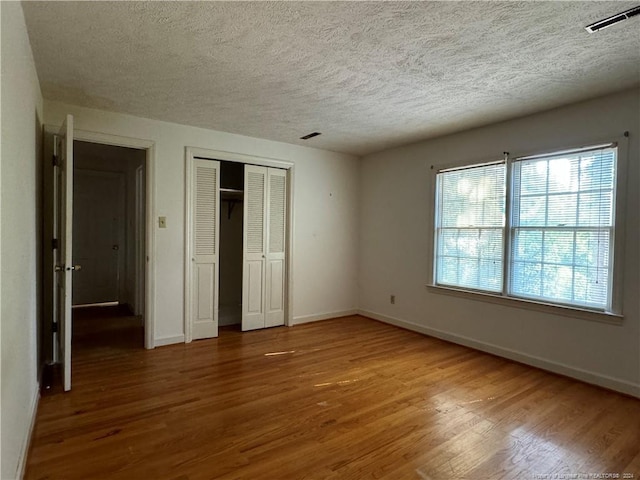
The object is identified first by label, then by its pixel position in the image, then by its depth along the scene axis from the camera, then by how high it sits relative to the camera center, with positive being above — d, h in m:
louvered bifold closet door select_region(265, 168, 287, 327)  4.70 -0.18
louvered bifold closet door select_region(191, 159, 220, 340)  4.14 -0.20
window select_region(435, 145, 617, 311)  3.08 +0.09
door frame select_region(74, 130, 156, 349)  3.81 -0.19
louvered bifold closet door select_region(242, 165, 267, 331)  4.52 -0.20
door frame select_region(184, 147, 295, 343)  4.04 +0.29
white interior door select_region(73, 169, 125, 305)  5.99 -0.10
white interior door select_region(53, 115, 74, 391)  2.67 -0.08
